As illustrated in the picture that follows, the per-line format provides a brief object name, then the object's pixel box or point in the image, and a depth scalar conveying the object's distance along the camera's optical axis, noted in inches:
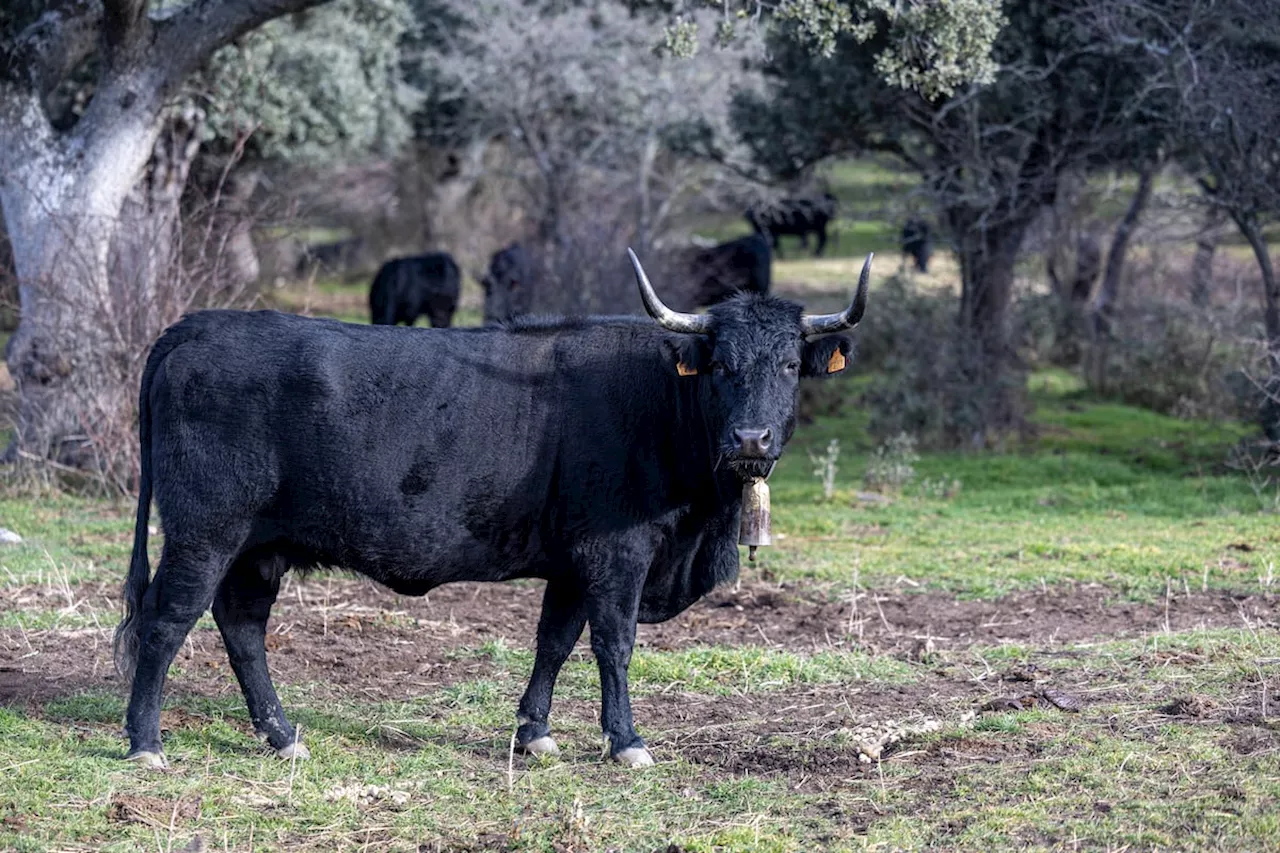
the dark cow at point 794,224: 1259.8
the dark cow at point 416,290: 831.1
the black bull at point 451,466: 242.8
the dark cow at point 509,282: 757.6
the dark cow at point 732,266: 859.9
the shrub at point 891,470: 526.0
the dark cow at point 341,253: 1114.7
